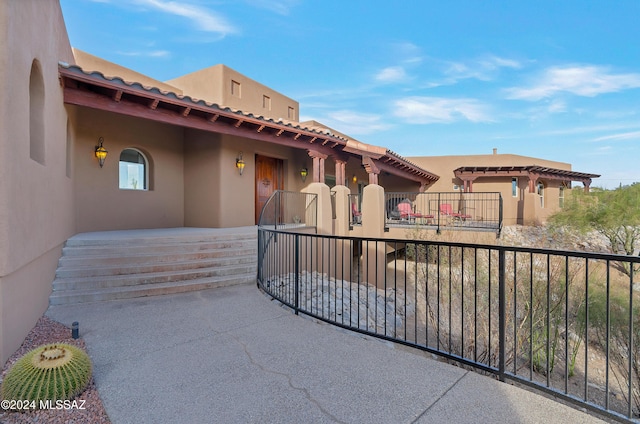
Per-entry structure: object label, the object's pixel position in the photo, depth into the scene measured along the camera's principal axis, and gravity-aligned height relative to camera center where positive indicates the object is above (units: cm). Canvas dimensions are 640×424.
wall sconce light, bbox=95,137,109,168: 769 +142
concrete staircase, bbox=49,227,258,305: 492 -100
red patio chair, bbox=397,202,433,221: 1238 -13
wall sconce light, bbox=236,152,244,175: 939 +139
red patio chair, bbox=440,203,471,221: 1318 -17
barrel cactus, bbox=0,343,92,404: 211 -118
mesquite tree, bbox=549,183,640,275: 1180 -32
